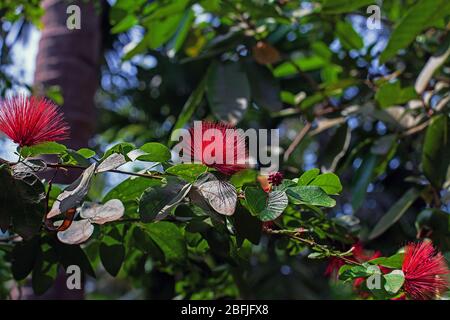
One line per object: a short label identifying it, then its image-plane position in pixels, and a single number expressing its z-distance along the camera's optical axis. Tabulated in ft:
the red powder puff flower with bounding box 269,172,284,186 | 3.40
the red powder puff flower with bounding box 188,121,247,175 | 3.35
